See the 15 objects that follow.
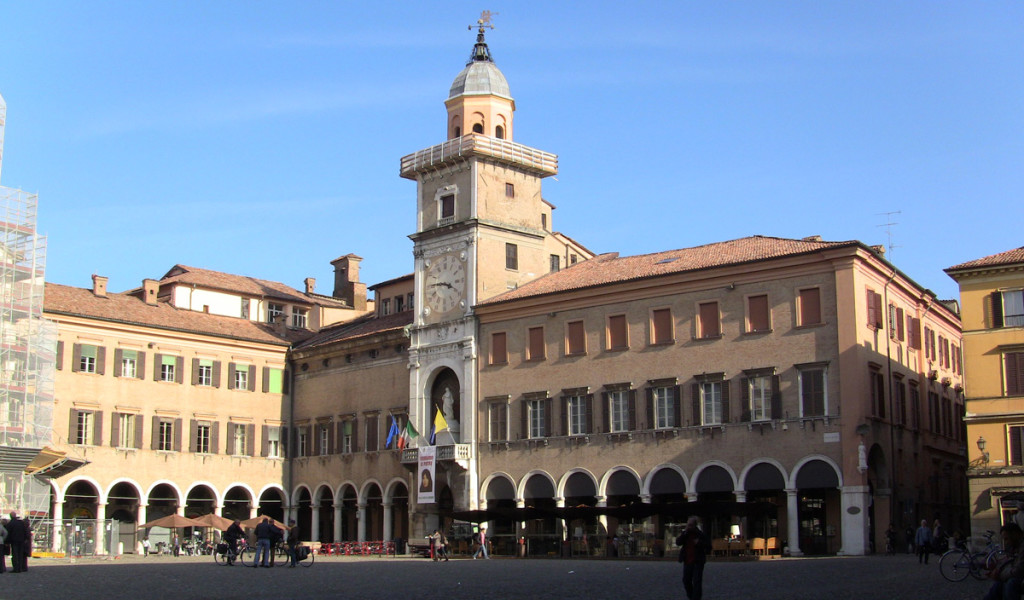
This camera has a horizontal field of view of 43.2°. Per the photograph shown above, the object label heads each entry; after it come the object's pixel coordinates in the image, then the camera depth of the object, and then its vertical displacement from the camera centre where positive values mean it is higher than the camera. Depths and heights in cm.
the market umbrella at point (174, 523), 5340 -116
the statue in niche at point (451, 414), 5506 +332
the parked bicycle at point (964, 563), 2452 -145
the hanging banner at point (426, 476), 5409 +69
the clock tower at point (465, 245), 5466 +1083
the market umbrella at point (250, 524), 5403 -125
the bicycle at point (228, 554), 3766 -178
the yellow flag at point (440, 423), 5384 +286
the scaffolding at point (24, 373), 4562 +453
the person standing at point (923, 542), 3388 -140
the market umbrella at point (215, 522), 5247 -111
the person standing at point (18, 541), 2984 -104
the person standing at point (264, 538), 3500 -120
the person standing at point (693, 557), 2038 -104
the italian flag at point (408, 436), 5566 +243
